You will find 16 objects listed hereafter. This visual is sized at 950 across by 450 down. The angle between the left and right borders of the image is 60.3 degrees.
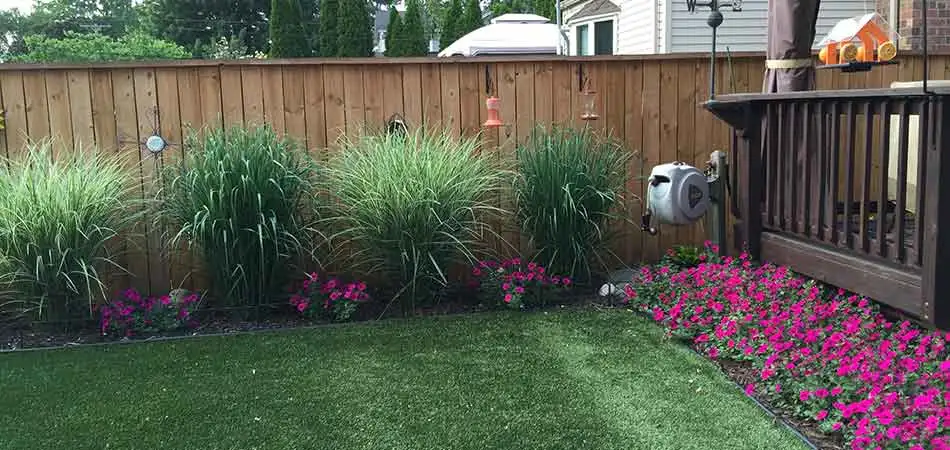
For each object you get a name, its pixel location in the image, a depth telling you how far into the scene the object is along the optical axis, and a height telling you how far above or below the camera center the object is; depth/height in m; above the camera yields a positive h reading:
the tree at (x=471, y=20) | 23.75 +2.92
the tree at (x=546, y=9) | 26.66 +3.66
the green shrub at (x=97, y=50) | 15.77 +1.66
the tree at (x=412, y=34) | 20.55 +2.25
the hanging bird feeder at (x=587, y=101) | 4.68 +0.09
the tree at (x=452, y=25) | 24.20 +2.85
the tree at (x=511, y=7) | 31.78 +4.43
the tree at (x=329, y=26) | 20.11 +2.45
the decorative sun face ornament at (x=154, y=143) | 4.46 -0.07
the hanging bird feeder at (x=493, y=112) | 4.52 +0.04
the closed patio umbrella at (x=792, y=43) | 4.11 +0.34
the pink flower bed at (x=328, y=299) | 4.22 -0.90
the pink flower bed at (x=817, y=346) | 2.49 -0.89
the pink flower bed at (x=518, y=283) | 4.32 -0.88
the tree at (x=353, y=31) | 19.66 +2.26
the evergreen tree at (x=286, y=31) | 19.47 +2.30
